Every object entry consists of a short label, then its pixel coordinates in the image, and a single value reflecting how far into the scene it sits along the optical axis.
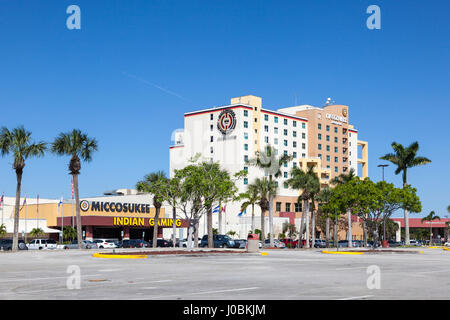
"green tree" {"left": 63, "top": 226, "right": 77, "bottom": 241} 92.62
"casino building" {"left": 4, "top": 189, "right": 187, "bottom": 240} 95.75
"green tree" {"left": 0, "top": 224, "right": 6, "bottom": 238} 90.15
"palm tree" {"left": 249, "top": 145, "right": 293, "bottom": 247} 78.12
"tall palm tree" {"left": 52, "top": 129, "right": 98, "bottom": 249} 61.66
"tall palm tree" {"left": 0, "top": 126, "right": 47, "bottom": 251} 55.34
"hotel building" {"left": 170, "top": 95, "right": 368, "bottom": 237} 130.25
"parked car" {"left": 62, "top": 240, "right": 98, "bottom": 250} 71.31
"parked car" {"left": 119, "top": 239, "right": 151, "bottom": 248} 71.75
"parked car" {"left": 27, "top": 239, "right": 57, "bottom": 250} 71.19
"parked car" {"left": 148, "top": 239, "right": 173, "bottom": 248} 79.19
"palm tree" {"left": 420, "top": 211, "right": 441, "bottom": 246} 154.12
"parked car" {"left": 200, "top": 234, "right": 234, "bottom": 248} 74.38
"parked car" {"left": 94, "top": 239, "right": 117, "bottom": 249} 75.56
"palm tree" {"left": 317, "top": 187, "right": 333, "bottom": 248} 92.62
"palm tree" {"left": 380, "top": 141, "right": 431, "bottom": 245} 85.88
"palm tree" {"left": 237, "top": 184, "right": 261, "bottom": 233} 83.31
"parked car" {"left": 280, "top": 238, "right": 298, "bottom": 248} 88.75
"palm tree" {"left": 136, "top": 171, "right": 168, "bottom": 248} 54.71
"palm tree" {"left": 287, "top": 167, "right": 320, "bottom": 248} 81.25
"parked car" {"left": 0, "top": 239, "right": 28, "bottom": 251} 66.62
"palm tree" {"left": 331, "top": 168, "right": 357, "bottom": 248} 85.06
